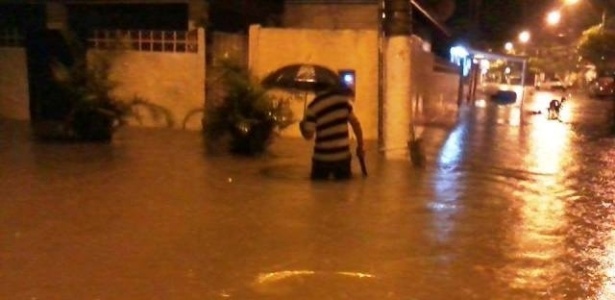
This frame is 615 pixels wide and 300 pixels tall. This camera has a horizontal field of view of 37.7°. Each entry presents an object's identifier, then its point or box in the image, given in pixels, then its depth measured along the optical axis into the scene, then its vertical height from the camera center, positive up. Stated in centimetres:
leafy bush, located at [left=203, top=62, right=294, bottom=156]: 1426 -91
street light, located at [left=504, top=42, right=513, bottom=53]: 5194 +100
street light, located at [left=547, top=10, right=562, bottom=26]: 4381 +242
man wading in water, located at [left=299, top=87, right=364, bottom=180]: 1149 -91
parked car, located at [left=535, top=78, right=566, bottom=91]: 6894 -160
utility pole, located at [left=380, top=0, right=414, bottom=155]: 1432 -21
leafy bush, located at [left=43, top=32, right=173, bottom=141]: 1512 -75
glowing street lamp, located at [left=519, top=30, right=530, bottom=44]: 4756 +161
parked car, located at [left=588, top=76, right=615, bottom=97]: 5116 -121
